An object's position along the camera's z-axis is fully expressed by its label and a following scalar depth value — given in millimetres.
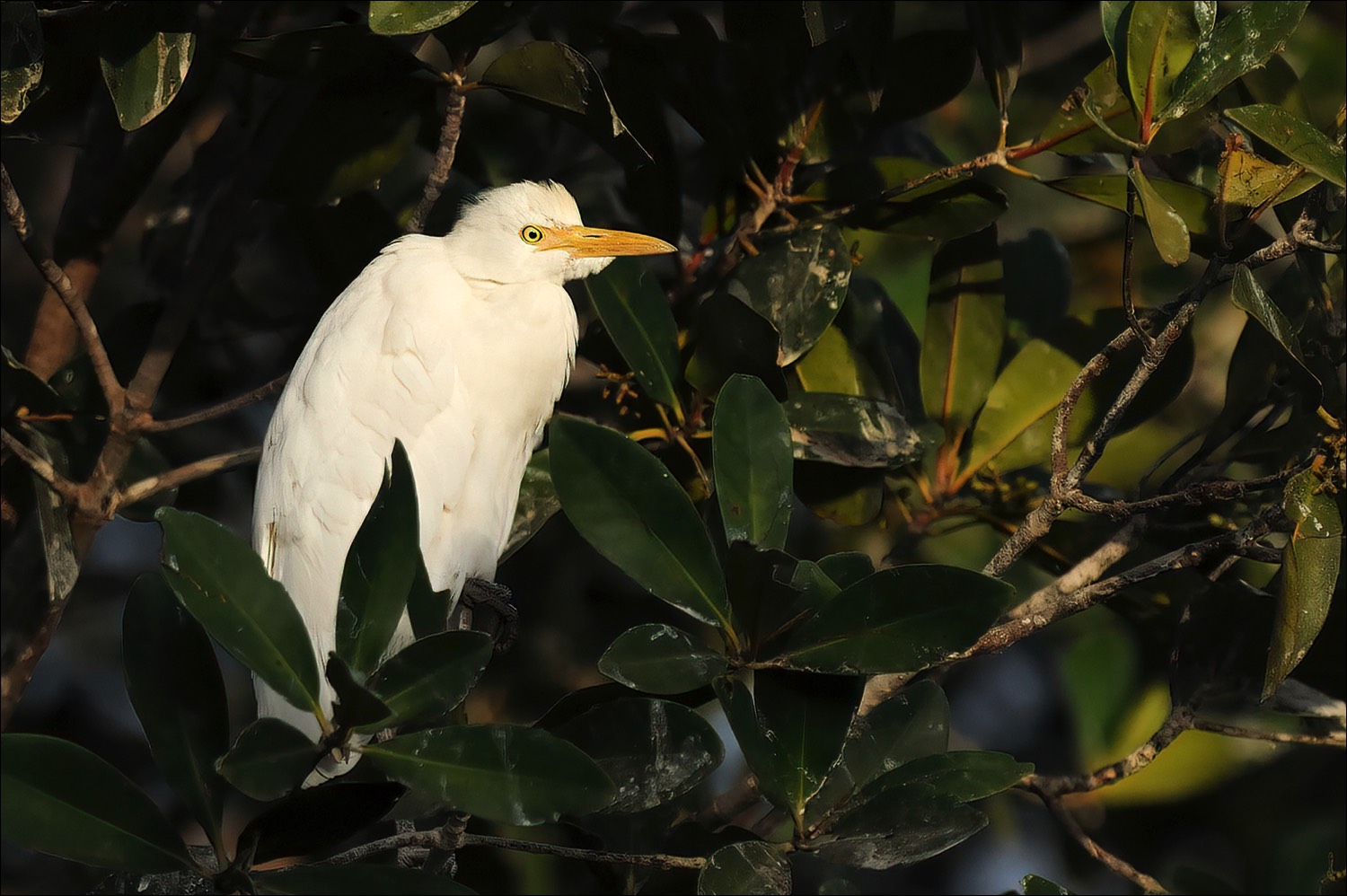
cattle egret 10031
